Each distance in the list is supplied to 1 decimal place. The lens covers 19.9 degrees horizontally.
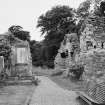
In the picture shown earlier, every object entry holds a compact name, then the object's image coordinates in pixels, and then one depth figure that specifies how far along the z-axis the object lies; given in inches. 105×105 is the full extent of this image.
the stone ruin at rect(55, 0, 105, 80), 467.8
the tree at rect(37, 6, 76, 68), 2018.9
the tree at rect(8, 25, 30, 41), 2620.6
